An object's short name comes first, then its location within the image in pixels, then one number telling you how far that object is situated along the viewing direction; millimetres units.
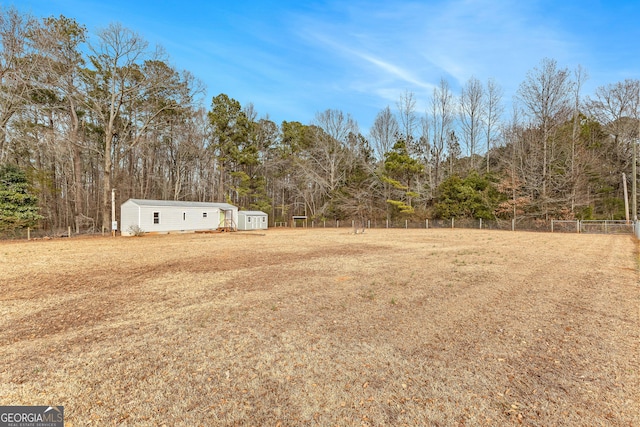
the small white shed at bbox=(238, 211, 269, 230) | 27500
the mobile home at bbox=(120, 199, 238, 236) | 19016
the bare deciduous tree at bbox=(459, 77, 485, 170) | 34156
